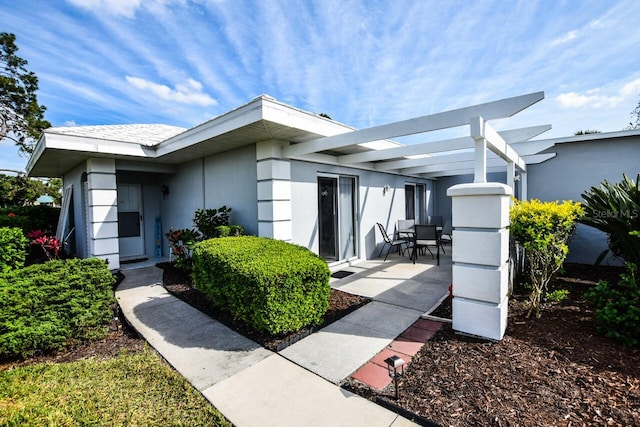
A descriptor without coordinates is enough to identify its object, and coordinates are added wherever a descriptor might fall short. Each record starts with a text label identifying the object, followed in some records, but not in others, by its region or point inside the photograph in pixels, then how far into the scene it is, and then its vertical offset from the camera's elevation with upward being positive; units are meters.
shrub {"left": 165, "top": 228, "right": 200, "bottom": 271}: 6.17 -0.78
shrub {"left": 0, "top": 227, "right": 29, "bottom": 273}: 5.76 -0.75
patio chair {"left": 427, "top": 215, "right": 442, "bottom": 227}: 10.80 -0.57
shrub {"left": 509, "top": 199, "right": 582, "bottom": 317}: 3.49 -0.38
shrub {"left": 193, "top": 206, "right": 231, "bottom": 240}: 6.03 -0.24
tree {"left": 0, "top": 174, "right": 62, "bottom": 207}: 17.75 +1.57
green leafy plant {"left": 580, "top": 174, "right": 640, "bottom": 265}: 3.68 -0.16
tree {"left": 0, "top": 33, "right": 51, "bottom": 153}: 15.47 +6.73
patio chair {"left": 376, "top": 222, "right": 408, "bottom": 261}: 7.91 -1.00
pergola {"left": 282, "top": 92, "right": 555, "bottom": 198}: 3.26 +1.17
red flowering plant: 6.46 -0.71
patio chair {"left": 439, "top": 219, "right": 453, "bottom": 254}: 11.88 -0.99
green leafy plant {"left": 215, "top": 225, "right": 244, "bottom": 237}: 5.67 -0.45
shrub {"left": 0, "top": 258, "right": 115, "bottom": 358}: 2.92 -1.09
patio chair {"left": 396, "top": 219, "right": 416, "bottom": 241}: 9.09 -0.66
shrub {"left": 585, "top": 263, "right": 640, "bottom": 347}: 2.88 -1.19
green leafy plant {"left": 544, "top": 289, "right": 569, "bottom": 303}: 3.54 -1.20
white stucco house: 4.66 +0.95
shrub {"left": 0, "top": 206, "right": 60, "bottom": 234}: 8.55 -0.17
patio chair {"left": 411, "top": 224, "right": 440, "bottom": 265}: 7.32 -0.84
